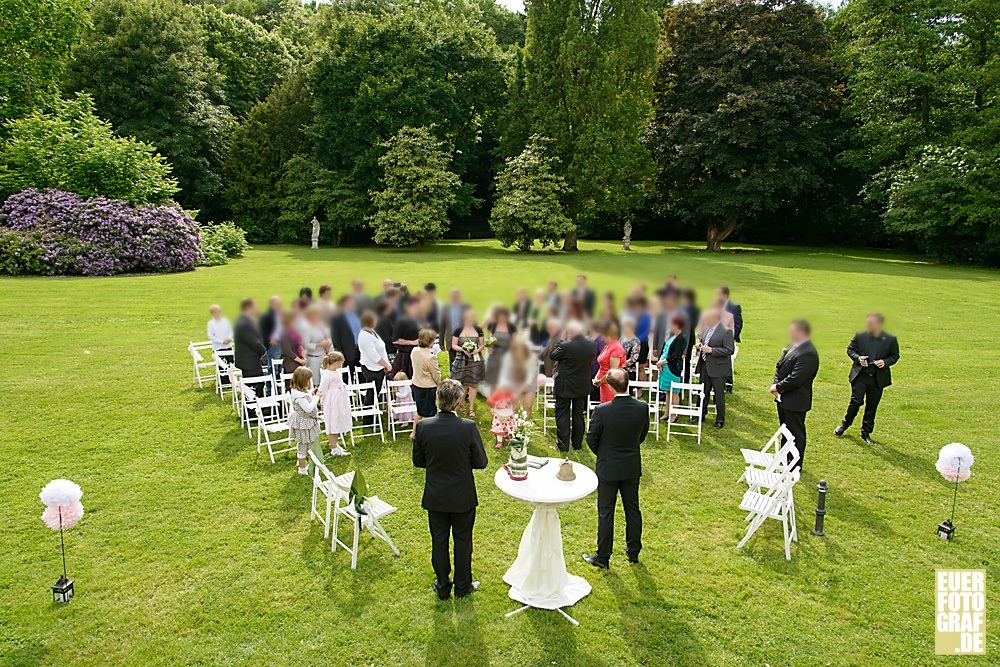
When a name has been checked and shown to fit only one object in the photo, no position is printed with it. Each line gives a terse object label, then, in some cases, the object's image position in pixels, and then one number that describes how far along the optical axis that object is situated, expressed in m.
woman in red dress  9.25
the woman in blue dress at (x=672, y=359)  10.52
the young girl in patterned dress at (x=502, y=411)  8.99
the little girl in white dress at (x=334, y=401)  9.07
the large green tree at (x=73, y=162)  26.92
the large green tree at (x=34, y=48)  31.66
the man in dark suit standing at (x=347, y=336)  9.97
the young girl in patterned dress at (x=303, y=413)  8.23
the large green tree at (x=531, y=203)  33.91
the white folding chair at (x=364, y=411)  10.03
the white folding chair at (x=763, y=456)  7.52
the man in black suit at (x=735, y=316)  11.55
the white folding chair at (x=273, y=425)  9.03
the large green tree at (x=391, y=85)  37.78
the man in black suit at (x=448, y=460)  5.65
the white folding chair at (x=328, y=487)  6.68
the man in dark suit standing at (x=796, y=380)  8.09
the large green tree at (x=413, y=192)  35.09
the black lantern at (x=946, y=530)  7.25
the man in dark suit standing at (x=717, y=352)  10.23
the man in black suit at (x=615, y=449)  6.25
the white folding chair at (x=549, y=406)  10.83
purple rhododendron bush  24.12
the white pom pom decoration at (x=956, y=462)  7.10
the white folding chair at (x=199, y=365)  12.52
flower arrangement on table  6.21
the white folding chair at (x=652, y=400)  9.97
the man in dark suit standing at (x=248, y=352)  9.84
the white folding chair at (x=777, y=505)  6.79
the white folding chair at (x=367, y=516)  6.60
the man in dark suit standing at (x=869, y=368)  9.69
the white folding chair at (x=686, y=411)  9.81
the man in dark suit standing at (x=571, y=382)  9.02
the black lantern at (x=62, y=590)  5.91
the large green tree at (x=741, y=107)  35.03
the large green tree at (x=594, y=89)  34.56
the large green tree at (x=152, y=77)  38.28
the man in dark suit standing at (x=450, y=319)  9.89
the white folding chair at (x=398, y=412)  10.16
